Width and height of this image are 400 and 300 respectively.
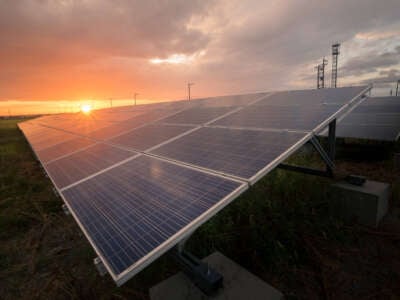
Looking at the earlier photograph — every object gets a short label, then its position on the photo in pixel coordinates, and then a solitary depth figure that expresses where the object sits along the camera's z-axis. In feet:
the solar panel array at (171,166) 7.71
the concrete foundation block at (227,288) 8.92
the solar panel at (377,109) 40.08
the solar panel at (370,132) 29.14
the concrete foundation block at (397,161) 27.73
